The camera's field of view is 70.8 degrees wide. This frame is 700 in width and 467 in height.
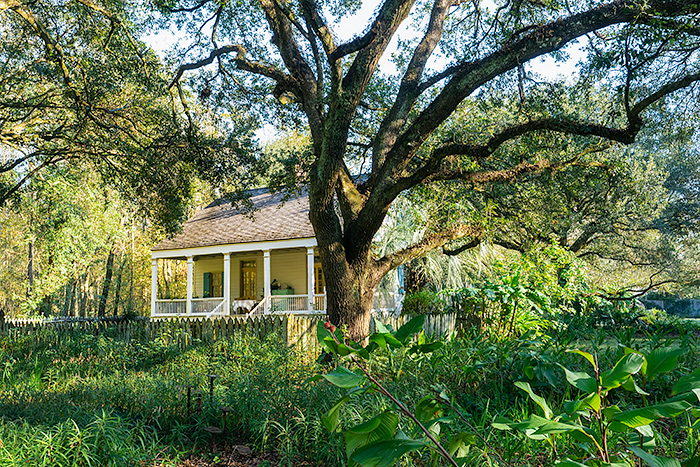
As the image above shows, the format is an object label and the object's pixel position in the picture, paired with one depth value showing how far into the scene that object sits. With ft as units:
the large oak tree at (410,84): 22.06
